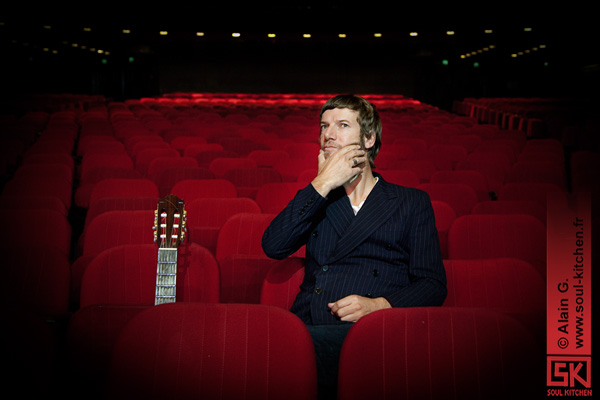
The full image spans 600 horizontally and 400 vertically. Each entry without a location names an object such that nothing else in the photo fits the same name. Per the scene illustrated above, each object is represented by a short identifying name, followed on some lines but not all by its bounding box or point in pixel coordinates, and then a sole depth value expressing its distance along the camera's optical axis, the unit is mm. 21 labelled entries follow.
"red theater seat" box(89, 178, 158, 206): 4172
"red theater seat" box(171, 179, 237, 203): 4223
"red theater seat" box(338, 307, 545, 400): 1591
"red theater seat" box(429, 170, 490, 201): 4730
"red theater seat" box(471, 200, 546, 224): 3580
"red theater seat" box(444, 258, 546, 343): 2236
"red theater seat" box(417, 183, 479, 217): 4105
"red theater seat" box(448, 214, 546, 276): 2998
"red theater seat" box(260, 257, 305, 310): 2301
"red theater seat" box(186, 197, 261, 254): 3672
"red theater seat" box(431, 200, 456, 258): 3447
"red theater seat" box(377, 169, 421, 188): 4605
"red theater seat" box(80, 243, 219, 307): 2340
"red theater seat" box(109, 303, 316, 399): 1572
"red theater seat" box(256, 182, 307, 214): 4125
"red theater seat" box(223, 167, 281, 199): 4992
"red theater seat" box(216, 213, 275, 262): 3059
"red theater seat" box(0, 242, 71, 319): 2371
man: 2037
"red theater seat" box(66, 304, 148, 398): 1898
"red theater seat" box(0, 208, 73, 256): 3107
